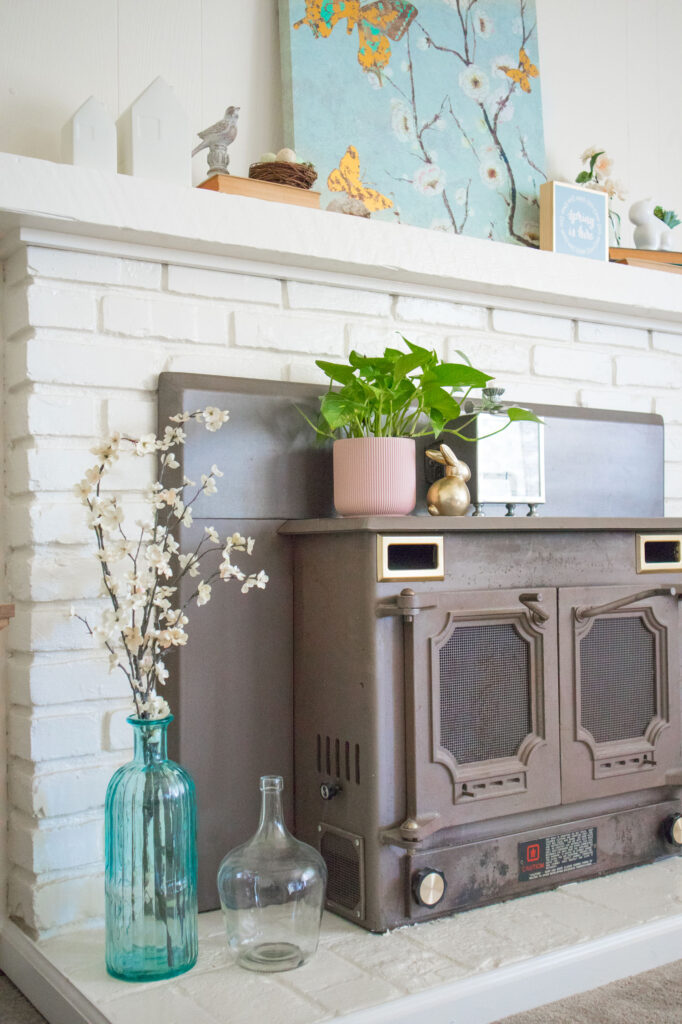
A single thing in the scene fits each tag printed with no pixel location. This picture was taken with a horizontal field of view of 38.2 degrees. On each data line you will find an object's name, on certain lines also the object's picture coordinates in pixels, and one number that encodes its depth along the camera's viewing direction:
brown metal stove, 1.79
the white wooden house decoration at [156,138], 1.90
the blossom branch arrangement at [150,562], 1.66
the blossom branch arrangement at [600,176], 2.61
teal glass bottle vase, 1.62
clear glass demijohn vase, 1.65
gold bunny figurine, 2.00
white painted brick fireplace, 1.83
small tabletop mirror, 2.13
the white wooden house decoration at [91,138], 1.85
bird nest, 2.04
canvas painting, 2.23
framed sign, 2.45
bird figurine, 2.02
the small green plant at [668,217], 2.73
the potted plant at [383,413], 1.93
